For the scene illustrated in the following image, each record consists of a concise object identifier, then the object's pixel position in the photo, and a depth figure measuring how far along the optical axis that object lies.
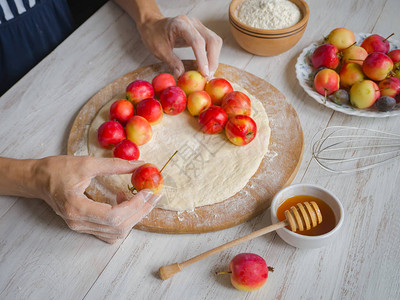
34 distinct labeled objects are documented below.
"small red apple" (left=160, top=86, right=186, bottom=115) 0.47
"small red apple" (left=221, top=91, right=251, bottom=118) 0.46
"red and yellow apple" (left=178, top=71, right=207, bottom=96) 0.49
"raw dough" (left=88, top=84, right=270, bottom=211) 0.41
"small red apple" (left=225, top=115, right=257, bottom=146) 0.43
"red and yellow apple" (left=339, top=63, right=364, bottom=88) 0.49
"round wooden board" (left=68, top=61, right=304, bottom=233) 0.39
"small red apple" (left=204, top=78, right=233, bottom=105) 0.48
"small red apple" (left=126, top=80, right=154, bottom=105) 0.48
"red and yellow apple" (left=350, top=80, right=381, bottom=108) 0.46
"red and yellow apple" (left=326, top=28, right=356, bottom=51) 0.53
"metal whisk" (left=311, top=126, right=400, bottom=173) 0.44
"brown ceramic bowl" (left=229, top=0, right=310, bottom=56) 0.52
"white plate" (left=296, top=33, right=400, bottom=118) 0.47
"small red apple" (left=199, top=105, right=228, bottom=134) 0.45
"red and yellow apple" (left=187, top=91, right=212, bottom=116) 0.47
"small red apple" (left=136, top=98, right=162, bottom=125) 0.46
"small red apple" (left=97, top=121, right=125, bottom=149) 0.44
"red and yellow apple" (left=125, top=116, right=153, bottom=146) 0.44
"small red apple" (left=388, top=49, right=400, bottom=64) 0.50
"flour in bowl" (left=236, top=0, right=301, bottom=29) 0.52
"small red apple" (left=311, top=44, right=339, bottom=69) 0.50
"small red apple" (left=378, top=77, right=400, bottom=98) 0.46
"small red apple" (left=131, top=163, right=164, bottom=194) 0.38
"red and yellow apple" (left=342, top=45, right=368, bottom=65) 0.50
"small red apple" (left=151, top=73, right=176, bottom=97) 0.49
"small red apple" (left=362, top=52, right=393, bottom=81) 0.46
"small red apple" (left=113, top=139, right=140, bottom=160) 0.42
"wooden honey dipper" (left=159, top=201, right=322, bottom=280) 0.34
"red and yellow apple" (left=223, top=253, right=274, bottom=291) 0.33
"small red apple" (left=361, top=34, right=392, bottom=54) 0.52
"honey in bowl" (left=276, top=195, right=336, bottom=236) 0.36
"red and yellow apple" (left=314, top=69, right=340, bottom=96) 0.48
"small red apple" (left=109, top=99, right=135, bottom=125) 0.46
